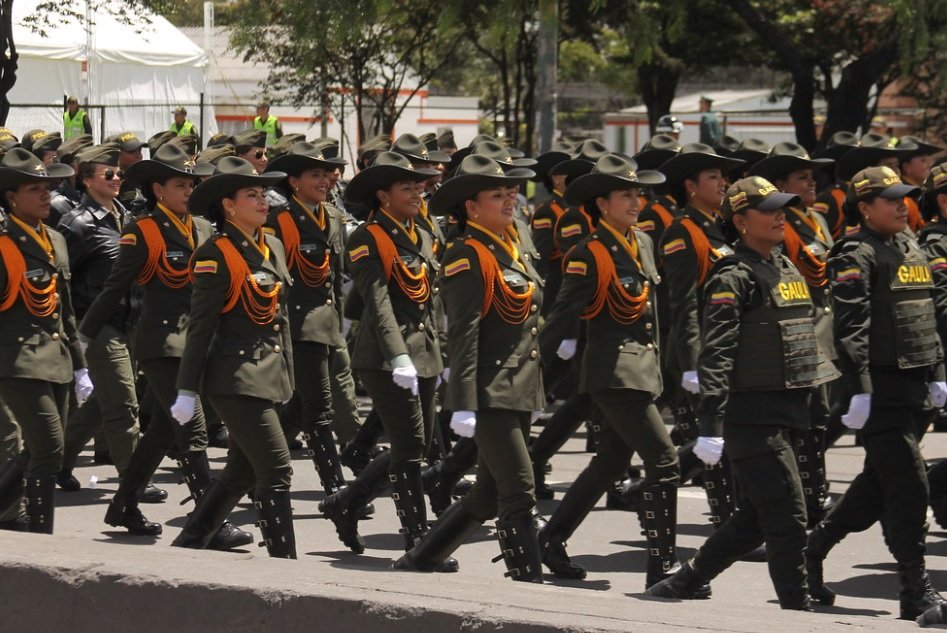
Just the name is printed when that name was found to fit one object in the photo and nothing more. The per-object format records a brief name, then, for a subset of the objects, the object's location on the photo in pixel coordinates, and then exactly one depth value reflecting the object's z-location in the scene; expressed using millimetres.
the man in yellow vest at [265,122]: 46469
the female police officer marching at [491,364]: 14406
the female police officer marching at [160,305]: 17422
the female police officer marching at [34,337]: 16219
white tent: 51937
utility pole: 35375
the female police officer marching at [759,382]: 13250
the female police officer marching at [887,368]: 14172
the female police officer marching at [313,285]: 18937
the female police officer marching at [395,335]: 16156
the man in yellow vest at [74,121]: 44312
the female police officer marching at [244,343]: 14859
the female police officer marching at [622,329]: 15227
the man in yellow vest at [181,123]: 46094
